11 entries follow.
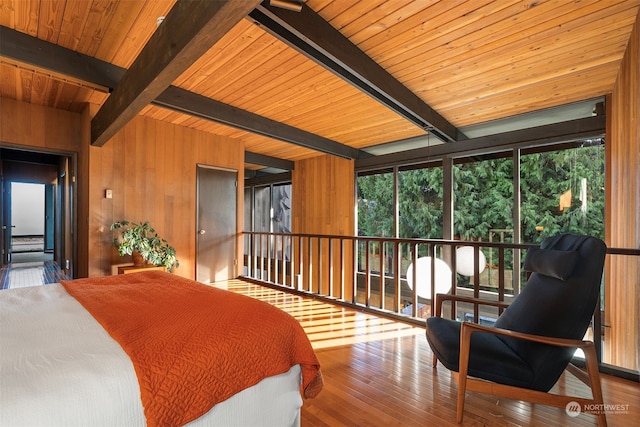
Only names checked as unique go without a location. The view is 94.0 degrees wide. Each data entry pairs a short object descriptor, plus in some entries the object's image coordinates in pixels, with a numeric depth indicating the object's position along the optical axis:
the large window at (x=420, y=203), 5.16
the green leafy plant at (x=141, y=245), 3.91
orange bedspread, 1.03
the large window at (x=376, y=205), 5.87
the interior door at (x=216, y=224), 5.05
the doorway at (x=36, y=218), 5.02
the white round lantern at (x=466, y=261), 4.21
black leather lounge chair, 1.59
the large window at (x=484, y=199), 4.43
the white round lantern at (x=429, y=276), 3.27
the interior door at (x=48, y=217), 8.17
